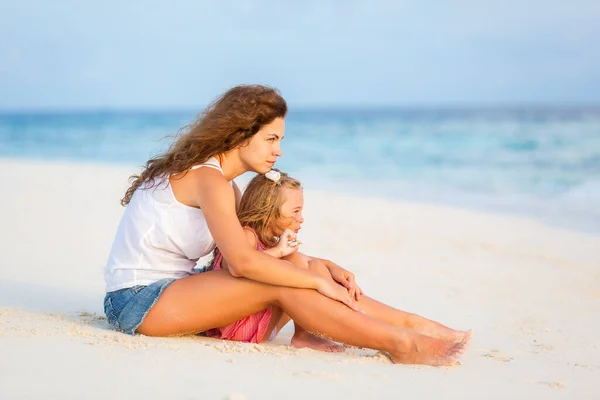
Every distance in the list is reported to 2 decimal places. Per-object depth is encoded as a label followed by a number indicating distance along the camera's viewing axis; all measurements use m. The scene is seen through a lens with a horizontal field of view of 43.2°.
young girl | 3.97
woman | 3.67
